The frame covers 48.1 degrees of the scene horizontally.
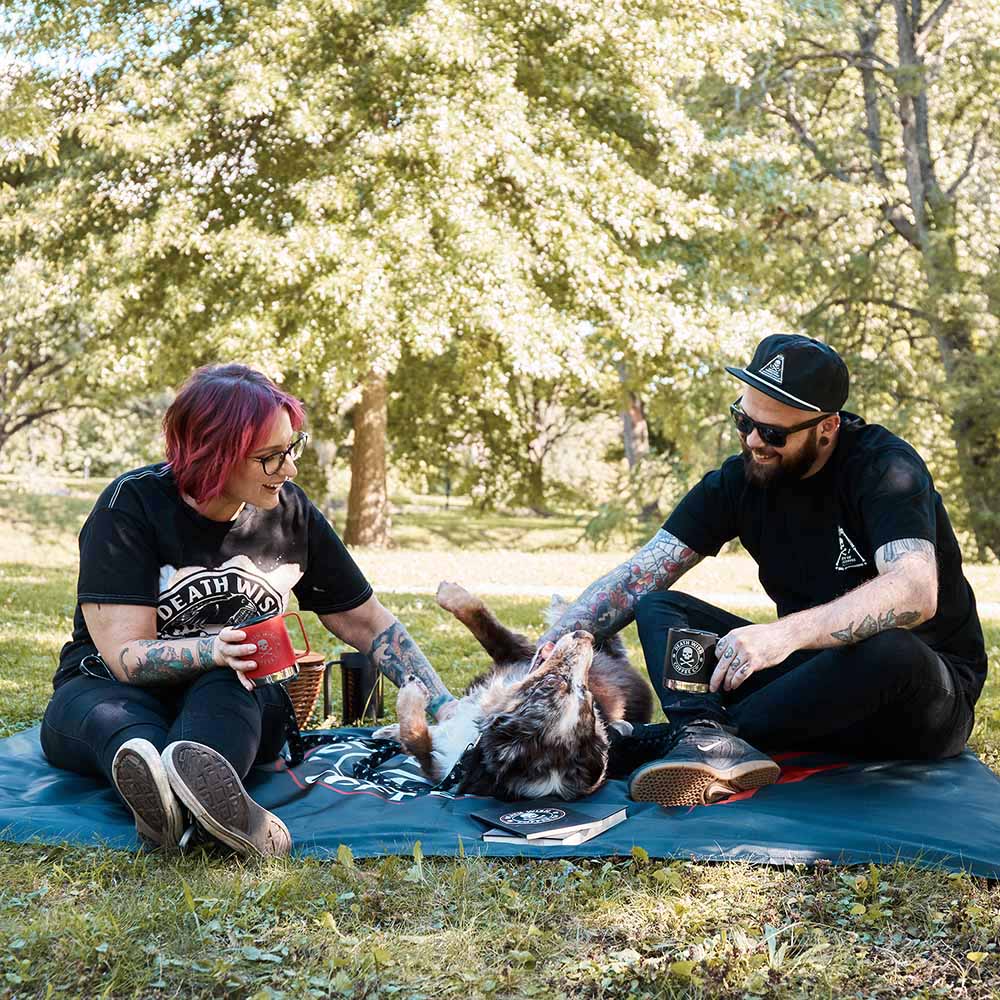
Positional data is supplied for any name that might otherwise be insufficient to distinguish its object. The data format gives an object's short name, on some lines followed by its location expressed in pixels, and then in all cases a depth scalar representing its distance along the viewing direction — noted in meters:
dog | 3.88
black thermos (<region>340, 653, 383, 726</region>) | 5.08
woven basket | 4.99
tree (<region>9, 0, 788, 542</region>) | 13.91
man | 3.57
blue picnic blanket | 3.39
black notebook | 3.51
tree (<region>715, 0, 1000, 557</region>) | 17.33
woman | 3.52
